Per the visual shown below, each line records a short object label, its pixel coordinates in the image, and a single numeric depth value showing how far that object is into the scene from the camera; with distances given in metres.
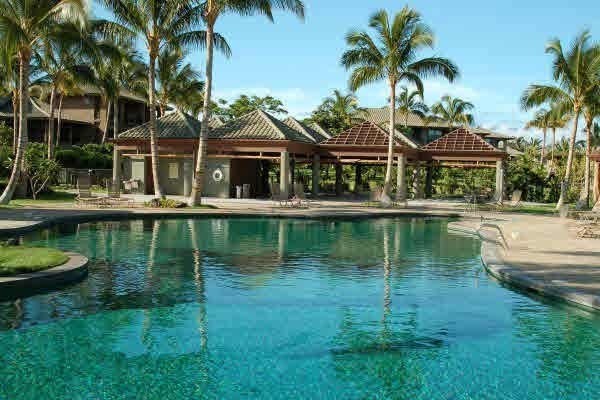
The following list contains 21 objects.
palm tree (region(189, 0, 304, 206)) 23.98
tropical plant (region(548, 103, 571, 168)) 29.88
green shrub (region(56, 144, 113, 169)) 39.16
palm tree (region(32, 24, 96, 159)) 21.94
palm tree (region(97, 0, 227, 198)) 23.81
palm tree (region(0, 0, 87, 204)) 19.63
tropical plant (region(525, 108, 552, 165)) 59.14
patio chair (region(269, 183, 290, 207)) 28.19
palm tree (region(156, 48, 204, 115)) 35.84
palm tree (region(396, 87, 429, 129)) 50.53
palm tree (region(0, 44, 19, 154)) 19.27
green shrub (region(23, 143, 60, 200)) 27.08
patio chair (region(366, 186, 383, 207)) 31.77
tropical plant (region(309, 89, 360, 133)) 50.50
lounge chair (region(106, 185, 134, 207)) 24.56
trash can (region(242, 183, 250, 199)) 31.81
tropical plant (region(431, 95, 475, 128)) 58.12
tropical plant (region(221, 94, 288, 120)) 59.06
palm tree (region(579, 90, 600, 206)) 28.72
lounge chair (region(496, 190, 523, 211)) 28.31
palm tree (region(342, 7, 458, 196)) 28.36
